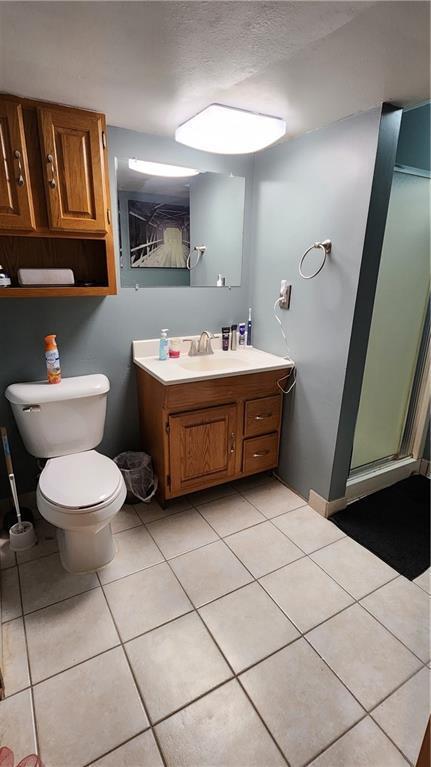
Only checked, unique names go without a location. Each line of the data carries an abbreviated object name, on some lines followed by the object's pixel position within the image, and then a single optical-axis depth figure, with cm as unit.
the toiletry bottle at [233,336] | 244
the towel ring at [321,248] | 184
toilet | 152
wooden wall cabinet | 153
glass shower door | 197
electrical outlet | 215
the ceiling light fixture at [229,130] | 162
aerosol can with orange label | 185
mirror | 203
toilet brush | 174
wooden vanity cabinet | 195
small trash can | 216
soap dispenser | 221
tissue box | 171
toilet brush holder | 180
